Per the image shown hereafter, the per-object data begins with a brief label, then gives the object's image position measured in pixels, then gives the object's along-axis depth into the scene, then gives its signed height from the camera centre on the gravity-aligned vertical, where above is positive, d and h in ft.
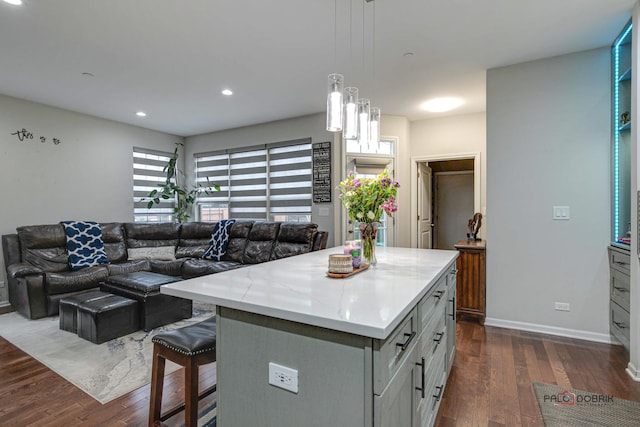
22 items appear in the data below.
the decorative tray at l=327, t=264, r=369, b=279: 5.58 -1.08
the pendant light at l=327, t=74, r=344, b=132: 6.43 +2.22
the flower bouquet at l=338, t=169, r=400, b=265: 6.48 +0.22
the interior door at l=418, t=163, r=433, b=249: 18.25 +0.28
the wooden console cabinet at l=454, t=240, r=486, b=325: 11.96 -2.55
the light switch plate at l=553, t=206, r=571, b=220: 10.54 +0.00
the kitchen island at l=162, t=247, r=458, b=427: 3.46 -1.62
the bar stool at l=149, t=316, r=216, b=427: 5.11 -2.35
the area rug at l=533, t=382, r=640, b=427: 6.29 -4.01
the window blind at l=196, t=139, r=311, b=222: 17.95 +1.80
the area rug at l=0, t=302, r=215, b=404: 7.54 -3.90
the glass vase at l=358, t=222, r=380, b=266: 6.68 -0.57
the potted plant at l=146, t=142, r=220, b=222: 19.56 +1.34
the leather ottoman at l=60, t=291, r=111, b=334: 10.25 -3.07
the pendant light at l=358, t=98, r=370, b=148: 7.14 +2.02
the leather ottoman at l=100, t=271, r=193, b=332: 10.60 -2.83
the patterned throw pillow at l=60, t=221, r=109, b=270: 14.24 -1.45
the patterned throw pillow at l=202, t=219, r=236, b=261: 16.47 -1.49
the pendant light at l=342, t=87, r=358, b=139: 6.65 +2.11
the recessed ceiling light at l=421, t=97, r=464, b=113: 14.77 +5.03
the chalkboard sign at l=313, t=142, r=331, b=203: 16.71 +2.06
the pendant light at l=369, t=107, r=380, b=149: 7.59 +2.00
